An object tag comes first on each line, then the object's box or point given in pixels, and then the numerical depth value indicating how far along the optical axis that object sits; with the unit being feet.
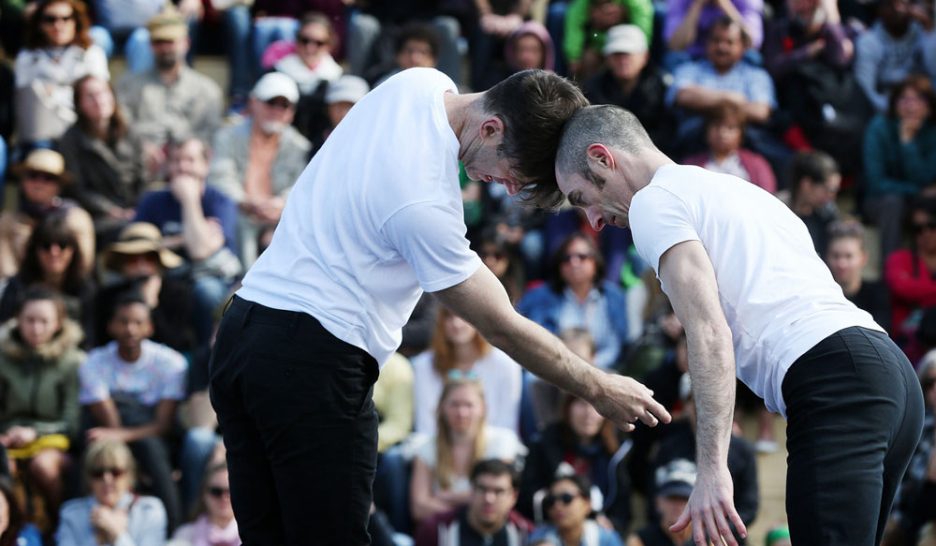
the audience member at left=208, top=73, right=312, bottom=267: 63.72
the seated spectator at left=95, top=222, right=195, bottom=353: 57.47
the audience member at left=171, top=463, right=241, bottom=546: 49.98
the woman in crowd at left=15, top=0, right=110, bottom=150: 67.41
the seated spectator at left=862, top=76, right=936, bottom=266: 65.87
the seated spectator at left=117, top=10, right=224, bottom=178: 67.26
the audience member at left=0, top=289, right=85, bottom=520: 54.34
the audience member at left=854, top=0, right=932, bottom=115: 70.44
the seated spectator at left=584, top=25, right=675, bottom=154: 66.54
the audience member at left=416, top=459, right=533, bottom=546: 50.60
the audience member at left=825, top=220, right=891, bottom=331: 58.34
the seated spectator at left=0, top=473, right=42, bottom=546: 47.55
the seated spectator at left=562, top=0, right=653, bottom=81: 70.33
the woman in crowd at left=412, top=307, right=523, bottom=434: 55.06
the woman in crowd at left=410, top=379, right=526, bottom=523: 52.60
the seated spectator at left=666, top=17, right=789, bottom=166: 66.54
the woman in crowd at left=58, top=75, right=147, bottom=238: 63.57
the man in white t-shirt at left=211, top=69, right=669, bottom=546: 28.37
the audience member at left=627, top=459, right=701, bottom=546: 49.93
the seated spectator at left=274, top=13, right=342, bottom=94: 68.85
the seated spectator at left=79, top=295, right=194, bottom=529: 54.29
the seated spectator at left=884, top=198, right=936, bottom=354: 60.23
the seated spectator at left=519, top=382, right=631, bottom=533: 53.16
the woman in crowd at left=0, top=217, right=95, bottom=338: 57.57
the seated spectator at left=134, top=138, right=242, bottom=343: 58.75
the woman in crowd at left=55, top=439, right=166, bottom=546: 49.98
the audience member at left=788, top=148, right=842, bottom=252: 61.26
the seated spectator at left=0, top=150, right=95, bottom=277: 61.41
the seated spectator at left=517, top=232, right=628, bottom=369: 58.70
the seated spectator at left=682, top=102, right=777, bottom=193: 63.46
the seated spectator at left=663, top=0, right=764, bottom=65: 69.87
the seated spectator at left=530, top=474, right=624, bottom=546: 50.29
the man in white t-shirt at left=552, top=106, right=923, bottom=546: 26.50
